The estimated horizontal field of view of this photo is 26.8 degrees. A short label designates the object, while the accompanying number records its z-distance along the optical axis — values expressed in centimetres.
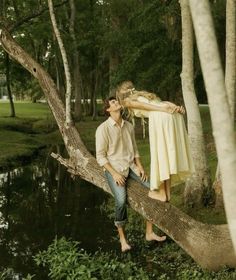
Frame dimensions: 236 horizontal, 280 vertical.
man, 823
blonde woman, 765
